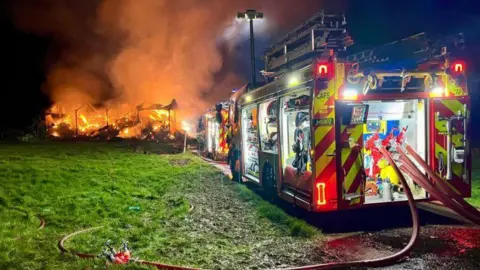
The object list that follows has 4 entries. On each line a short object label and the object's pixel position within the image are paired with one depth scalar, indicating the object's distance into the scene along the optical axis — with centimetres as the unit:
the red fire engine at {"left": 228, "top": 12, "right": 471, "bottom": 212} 591
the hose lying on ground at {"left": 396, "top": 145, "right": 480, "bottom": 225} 548
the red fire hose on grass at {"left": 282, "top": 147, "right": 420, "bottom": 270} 445
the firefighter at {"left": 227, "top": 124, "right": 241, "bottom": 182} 1083
